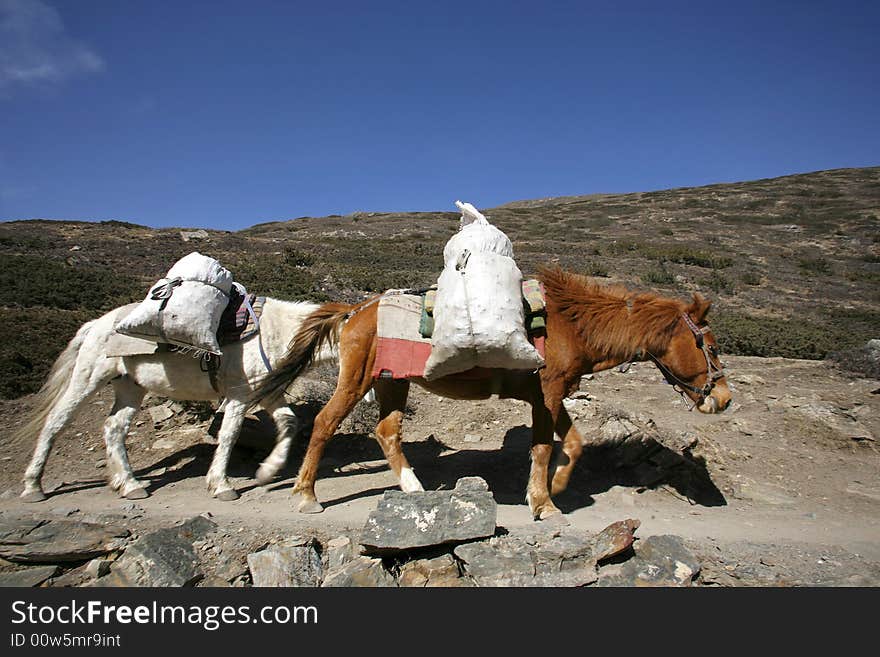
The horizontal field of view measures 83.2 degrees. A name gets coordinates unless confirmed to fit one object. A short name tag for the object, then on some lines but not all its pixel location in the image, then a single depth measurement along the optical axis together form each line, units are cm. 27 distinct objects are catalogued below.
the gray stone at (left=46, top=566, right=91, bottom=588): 357
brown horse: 459
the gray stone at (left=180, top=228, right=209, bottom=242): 3106
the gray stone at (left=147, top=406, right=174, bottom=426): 750
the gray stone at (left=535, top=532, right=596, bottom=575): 333
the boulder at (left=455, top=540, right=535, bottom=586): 324
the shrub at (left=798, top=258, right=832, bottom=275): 2515
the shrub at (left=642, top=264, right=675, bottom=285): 2003
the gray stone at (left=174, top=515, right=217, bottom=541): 384
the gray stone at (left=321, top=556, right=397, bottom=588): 330
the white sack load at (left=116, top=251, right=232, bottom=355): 501
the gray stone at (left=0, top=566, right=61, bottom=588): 350
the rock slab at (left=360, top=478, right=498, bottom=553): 348
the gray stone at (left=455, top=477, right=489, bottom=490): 385
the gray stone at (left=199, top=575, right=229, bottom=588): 351
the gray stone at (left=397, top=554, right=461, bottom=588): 338
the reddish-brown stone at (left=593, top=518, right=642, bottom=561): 338
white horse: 529
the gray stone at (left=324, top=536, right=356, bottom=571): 368
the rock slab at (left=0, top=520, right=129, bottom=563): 371
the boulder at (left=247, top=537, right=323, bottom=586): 342
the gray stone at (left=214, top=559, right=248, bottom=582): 359
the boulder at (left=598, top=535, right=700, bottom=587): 321
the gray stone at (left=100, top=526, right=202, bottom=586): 339
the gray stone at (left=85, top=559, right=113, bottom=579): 363
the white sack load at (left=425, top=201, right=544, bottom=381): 399
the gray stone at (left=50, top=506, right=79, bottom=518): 469
